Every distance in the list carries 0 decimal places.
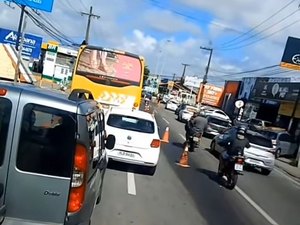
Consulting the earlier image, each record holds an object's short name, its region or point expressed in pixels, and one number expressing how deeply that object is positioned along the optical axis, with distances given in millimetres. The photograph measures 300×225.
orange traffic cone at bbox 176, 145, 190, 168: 8824
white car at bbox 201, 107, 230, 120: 24232
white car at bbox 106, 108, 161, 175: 6870
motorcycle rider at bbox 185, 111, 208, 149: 11100
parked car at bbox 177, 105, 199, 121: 23966
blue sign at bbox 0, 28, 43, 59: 19250
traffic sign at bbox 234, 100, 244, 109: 23095
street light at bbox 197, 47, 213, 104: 42010
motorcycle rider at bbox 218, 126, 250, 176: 7330
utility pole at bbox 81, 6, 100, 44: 30927
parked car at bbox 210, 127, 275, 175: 10298
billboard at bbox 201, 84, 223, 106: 42555
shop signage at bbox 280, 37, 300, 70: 21056
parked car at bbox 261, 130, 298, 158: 17240
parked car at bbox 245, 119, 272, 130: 21218
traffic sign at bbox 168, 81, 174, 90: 69097
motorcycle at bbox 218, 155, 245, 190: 7138
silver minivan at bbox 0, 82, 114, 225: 2413
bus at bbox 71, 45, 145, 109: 10383
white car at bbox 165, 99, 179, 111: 38511
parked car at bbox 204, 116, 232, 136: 17019
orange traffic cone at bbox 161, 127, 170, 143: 12474
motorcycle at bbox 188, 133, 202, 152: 11227
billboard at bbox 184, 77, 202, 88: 60851
